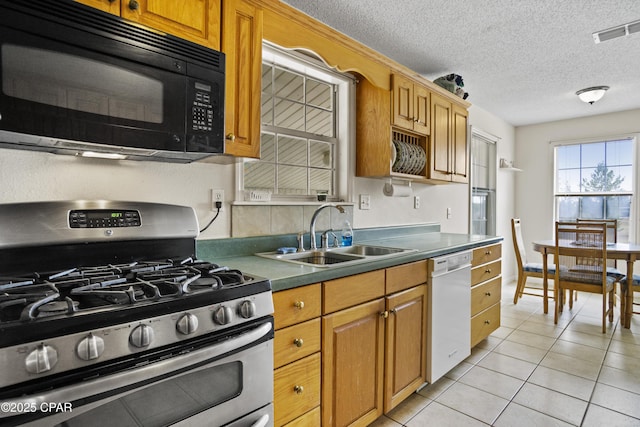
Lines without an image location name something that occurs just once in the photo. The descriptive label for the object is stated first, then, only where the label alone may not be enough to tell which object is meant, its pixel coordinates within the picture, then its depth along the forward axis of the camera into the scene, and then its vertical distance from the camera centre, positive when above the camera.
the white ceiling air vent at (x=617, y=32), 2.38 +1.27
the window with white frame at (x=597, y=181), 4.65 +0.45
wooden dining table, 3.33 -0.53
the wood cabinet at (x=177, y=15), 1.24 +0.73
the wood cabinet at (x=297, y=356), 1.38 -0.59
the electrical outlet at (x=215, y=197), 1.83 +0.07
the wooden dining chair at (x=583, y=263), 3.37 -0.50
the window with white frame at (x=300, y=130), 2.27 +0.58
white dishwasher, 2.18 -0.66
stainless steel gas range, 0.81 -0.30
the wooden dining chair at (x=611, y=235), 3.61 -0.24
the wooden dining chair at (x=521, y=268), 4.13 -0.65
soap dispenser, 2.48 -0.17
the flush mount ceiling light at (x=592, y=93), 3.54 +1.21
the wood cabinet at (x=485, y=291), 2.68 -0.63
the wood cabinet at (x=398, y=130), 2.53 +0.64
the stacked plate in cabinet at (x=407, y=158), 2.66 +0.43
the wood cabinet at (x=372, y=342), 1.59 -0.66
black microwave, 1.03 +0.42
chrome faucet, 2.18 -0.08
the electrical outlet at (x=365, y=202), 2.75 +0.08
